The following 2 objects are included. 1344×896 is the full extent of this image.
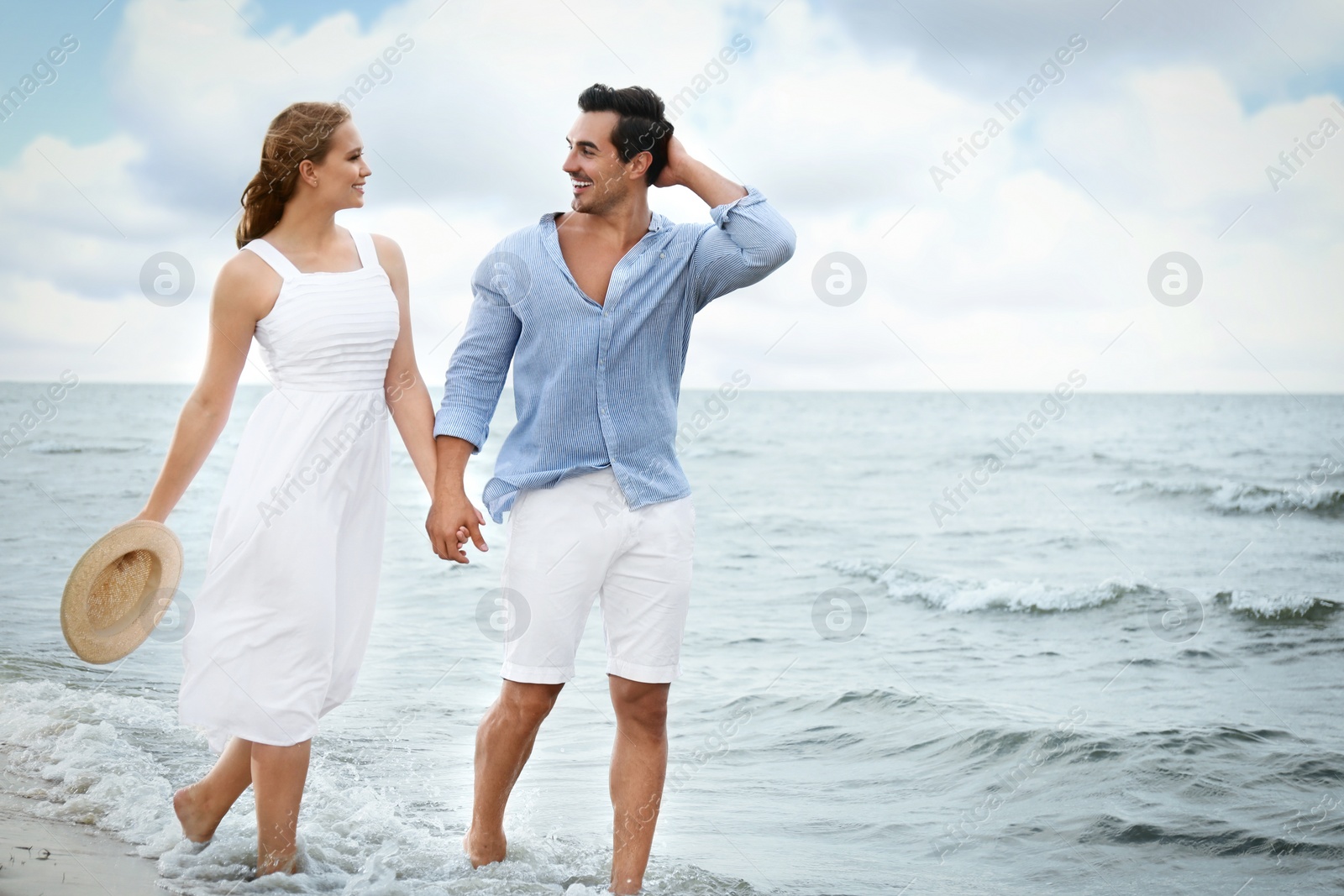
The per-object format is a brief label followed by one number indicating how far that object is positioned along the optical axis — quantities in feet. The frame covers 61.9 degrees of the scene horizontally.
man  9.59
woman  9.01
